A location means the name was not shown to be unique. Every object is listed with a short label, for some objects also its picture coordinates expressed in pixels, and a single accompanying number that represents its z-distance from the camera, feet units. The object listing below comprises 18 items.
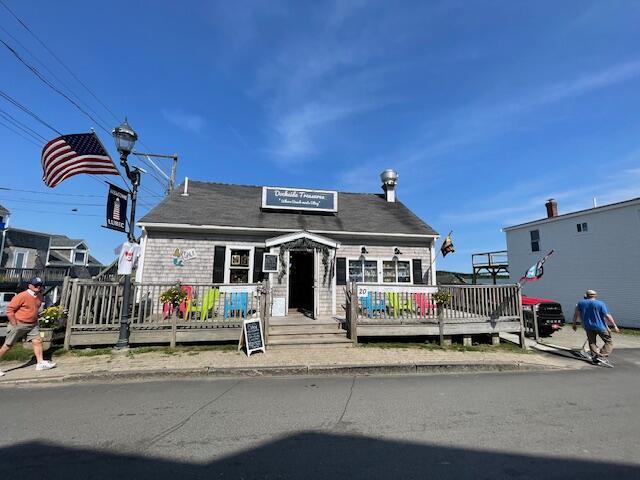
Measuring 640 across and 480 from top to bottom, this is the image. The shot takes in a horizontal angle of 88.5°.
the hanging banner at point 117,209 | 25.20
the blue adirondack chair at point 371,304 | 30.60
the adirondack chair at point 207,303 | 28.07
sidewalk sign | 25.53
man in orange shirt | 20.93
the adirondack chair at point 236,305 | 29.04
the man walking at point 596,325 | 26.61
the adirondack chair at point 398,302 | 30.86
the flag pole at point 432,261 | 43.11
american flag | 25.99
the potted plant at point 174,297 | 26.48
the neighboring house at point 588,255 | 51.47
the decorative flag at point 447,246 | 43.24
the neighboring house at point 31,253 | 81.41
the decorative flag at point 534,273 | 33.63
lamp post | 25.53
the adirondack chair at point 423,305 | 31.22
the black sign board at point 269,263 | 36.32
